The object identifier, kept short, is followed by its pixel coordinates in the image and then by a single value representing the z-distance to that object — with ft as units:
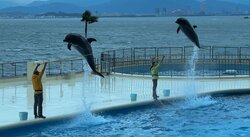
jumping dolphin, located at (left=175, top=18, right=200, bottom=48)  56.65
